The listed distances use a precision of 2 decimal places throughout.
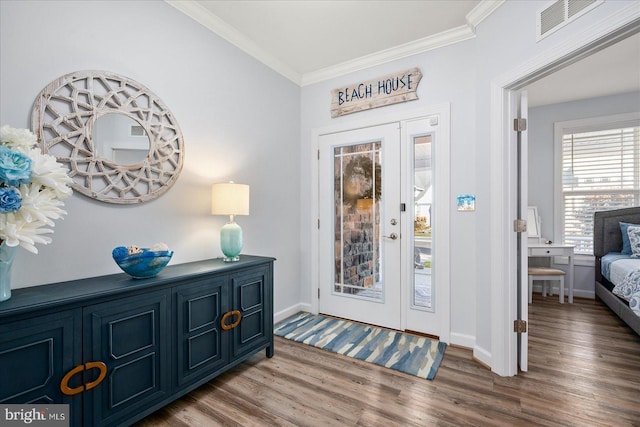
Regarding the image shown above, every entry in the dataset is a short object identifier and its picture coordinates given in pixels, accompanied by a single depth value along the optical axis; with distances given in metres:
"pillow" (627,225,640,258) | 3.37
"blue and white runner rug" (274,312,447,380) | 2.30
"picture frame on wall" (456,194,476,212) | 2.52
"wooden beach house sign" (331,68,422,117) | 2.85
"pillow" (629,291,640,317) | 2.59
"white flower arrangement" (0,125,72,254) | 1.18
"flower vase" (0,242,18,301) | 1.28
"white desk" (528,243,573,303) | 3.85
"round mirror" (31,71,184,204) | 1.64
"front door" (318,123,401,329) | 2.96
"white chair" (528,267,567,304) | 3.77
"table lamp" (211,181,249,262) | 2.29
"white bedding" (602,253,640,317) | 2.68
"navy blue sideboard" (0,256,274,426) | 1.23
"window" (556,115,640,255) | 3.91
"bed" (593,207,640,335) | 3.18
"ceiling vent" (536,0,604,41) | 1.57
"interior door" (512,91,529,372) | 2.15
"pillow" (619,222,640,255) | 3.53
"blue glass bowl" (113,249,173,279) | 1.64
